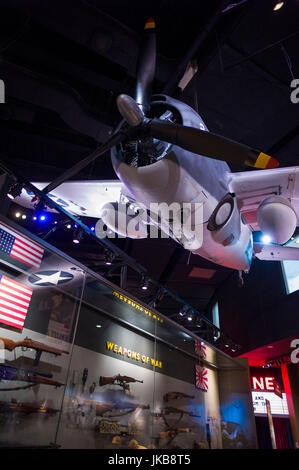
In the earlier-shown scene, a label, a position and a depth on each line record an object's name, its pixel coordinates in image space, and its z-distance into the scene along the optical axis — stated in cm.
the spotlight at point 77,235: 472
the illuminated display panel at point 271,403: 923
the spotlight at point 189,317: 709
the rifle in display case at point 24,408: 241
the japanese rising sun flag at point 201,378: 551
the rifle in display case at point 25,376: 246
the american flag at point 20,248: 270
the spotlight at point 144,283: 574
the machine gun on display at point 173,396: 451
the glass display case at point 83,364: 262
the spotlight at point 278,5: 336
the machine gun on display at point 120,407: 330
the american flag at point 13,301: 268
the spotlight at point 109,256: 512
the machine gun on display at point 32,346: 252
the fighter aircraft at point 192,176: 253
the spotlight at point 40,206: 414
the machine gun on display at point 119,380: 348
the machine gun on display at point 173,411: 430
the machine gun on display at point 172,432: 414
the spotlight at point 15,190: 374
